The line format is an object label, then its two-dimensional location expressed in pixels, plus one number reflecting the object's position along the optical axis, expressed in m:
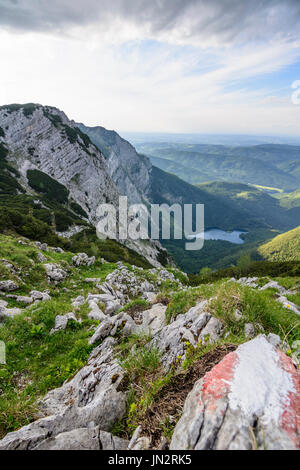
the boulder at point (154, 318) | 7.44
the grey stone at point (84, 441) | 2.77
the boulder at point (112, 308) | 11.24
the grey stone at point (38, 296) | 11.69
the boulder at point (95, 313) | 9.88
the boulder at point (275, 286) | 16.66
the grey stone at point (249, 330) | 4.69
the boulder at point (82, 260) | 19.19
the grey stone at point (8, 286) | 11.56
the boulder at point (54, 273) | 14.60
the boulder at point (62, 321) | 8.52
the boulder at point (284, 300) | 10.54
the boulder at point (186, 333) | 4.78
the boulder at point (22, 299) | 11.05
